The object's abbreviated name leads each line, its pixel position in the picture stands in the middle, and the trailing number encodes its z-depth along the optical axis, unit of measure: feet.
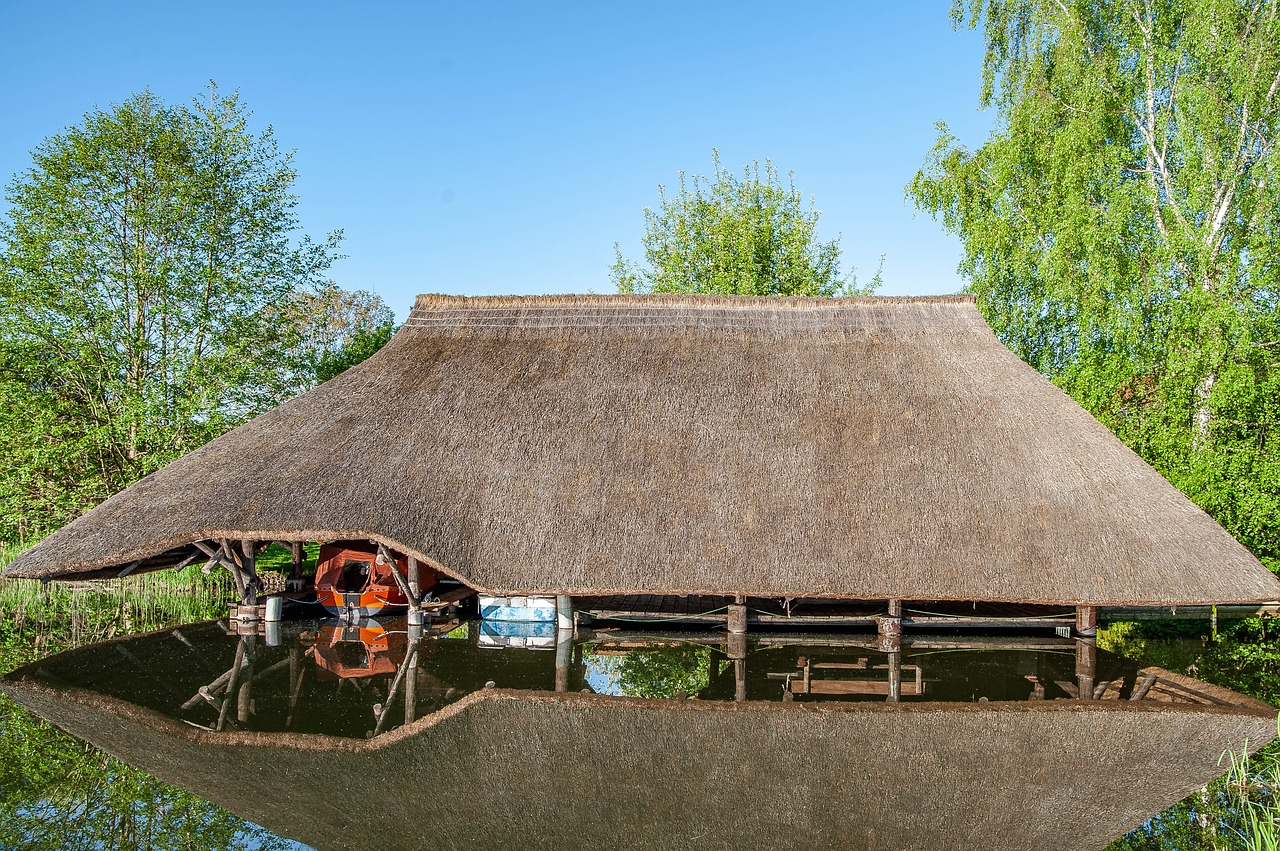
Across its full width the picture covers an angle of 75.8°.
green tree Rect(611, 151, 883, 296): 80.59
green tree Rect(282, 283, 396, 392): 66.39
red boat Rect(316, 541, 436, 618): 40.65
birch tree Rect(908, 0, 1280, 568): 44.34
